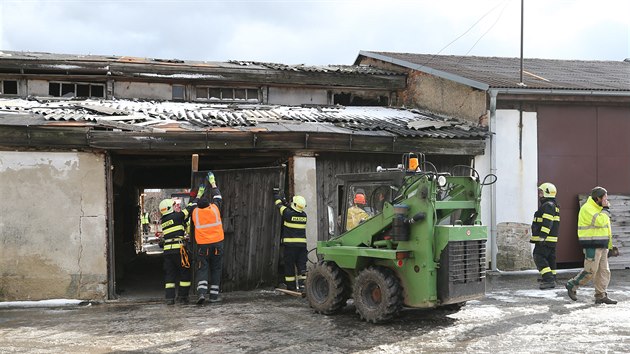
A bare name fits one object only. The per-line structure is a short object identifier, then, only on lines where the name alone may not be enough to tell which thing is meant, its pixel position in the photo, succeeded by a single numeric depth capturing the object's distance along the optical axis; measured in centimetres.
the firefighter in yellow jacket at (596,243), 820
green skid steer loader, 688
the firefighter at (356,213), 775
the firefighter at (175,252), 911
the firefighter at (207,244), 895
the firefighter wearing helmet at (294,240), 952
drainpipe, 1162
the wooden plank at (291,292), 921
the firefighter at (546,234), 978
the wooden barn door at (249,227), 1006
